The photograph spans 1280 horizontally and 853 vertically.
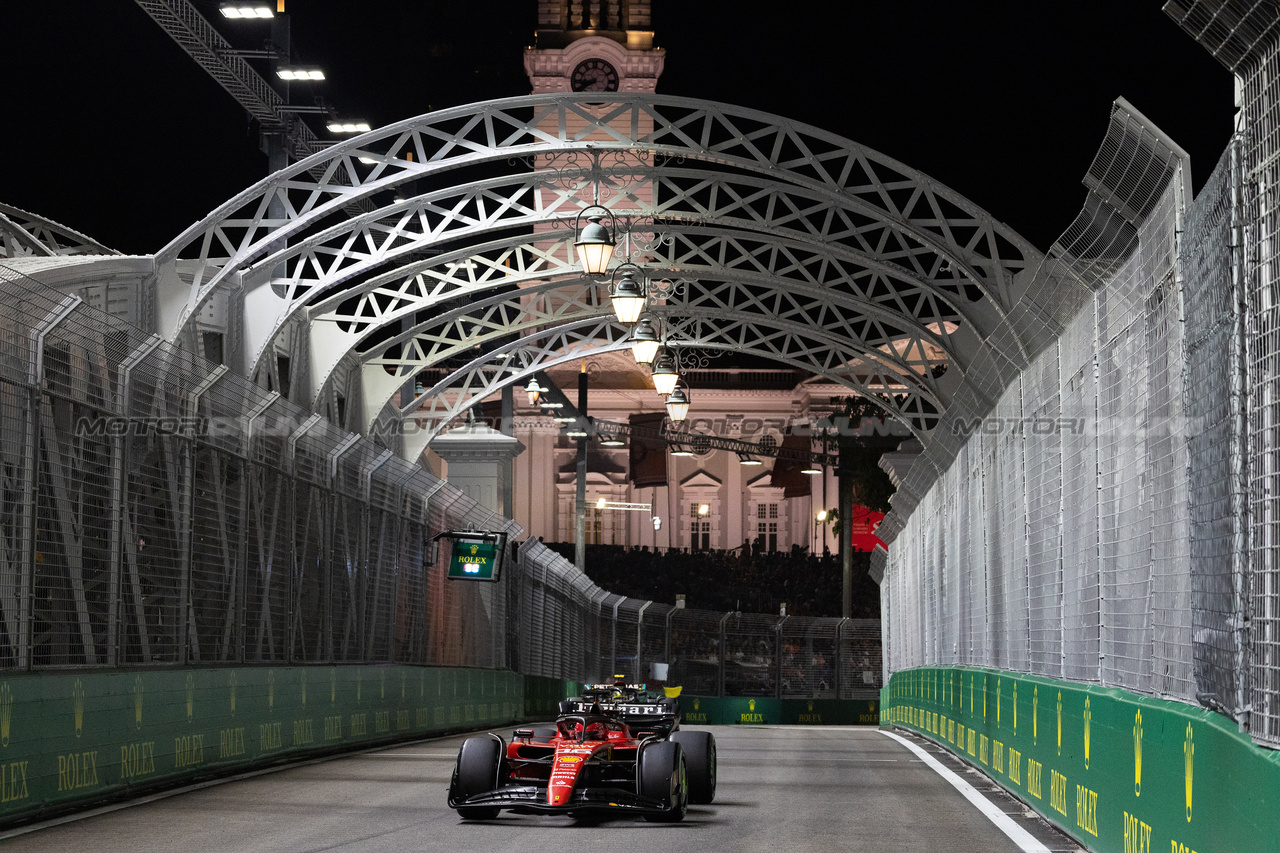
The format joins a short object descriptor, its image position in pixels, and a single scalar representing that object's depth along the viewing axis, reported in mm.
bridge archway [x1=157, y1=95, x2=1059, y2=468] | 28609
